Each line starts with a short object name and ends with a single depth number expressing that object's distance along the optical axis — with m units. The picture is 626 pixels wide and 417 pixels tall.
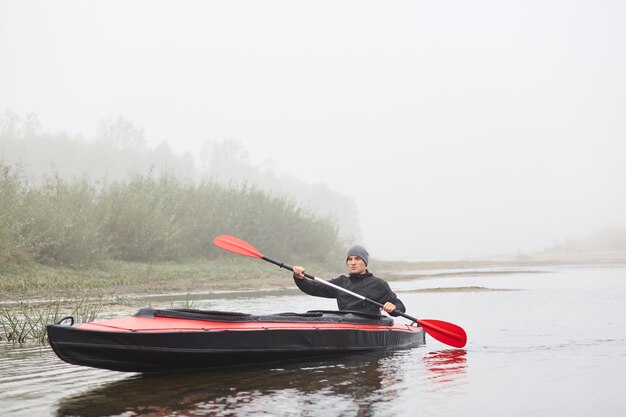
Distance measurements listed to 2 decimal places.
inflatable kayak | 7.29
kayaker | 10.10
